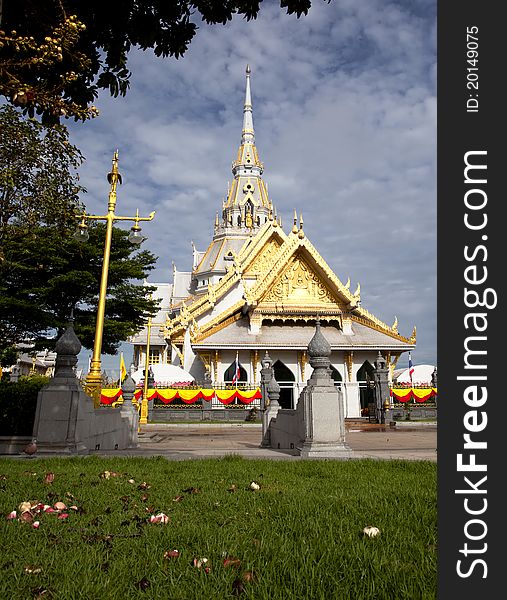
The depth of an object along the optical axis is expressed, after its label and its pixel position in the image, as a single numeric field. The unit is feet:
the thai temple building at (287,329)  91.56
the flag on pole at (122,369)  66.28
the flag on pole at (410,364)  94.37
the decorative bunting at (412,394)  93.61
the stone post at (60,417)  25.96
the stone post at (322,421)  26.17
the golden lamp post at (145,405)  71.10
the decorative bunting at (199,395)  84.99
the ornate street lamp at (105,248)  34.91
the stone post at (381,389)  78.64
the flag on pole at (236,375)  88.38
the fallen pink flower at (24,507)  11.40
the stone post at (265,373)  71.77
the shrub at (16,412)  29.22
